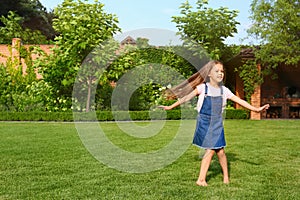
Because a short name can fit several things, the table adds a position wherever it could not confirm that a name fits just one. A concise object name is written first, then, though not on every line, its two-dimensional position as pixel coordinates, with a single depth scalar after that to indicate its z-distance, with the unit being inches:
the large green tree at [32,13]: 1165.1
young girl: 174.7
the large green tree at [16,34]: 952.3
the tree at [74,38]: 600.1
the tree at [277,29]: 584.7
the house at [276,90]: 663.8
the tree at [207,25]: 656.4
